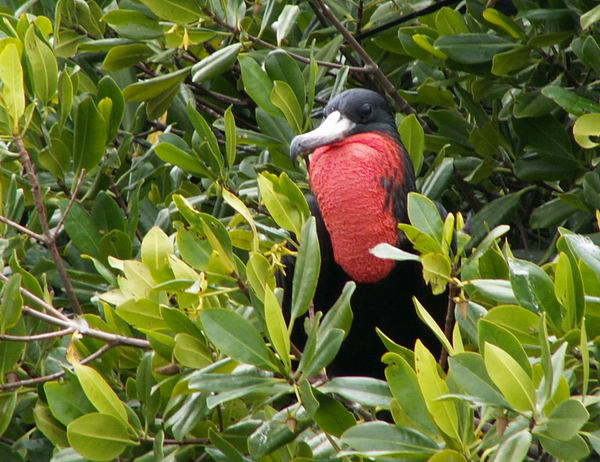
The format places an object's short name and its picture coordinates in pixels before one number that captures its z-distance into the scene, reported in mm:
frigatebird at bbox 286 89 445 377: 10129
